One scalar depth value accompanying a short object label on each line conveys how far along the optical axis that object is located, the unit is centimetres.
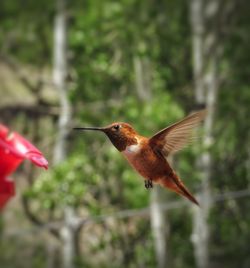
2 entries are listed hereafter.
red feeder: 193
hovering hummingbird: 178
